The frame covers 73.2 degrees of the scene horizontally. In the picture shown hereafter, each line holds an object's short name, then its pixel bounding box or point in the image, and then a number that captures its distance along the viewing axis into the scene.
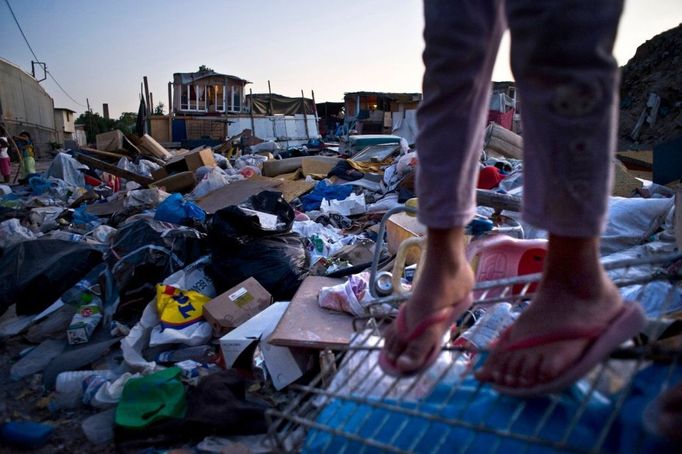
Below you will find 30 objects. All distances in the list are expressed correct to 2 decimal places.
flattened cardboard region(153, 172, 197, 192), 6.72
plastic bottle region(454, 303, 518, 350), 1.68
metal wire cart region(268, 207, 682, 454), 0.73
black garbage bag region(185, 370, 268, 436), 1.82
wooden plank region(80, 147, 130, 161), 9.76
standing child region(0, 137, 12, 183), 10.22
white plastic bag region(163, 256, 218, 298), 3.00
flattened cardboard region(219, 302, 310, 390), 2.10
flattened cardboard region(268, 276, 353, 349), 2.06
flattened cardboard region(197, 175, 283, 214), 5.37
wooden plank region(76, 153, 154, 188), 7.22
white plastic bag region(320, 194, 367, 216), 5.06
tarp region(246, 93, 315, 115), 21.33
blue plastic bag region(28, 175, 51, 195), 7.49
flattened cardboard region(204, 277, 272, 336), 2.56
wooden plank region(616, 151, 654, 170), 5.45
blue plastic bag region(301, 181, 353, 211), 5.61
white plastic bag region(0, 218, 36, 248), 4.14
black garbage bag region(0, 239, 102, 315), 3.13
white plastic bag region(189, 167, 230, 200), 5.99
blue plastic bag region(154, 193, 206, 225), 4.00
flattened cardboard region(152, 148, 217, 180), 7.56
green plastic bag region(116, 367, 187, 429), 1.89
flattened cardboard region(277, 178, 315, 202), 5.91
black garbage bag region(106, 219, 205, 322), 3.05
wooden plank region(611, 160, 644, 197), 3.98
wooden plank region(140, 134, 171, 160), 10.75
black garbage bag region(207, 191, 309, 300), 3.00
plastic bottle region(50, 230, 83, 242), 4.20
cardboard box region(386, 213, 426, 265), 3.06
